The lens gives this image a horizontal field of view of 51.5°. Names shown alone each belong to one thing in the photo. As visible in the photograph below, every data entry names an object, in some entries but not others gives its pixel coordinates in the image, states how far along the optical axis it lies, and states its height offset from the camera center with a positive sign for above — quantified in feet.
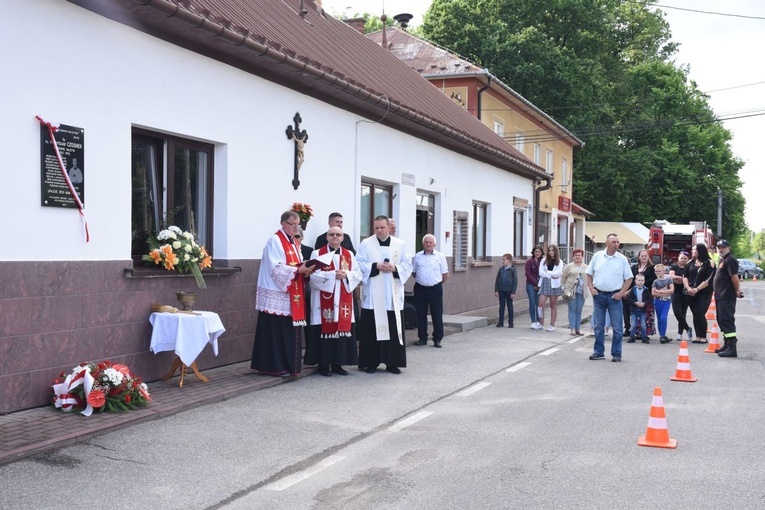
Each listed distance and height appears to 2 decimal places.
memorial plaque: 23.62 +2.68
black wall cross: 37.27 +5.20
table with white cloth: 26.58 -2.68
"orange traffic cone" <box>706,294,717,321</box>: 51.32 -3.84
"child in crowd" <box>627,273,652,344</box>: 46.09 -2.71
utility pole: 158.35 +9.11
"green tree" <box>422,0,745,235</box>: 124.16 +28.53
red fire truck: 121.39 +3.11
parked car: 192.03 -3.38
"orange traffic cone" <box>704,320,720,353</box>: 42.37 -4.48
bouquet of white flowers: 28.12 +0.02
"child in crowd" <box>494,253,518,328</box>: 51.90 -1.98
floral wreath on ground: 22.61 -3.95
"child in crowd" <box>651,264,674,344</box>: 46.57 -2.31
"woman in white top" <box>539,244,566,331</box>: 50.78 -1.52
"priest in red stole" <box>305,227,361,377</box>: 31.35 -2.40
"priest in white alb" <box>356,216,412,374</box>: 32.73 -2.03
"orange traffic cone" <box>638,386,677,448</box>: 20.89 -4.62
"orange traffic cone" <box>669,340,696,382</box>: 32.01 -4.62
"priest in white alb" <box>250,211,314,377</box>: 29.58 -1.94
